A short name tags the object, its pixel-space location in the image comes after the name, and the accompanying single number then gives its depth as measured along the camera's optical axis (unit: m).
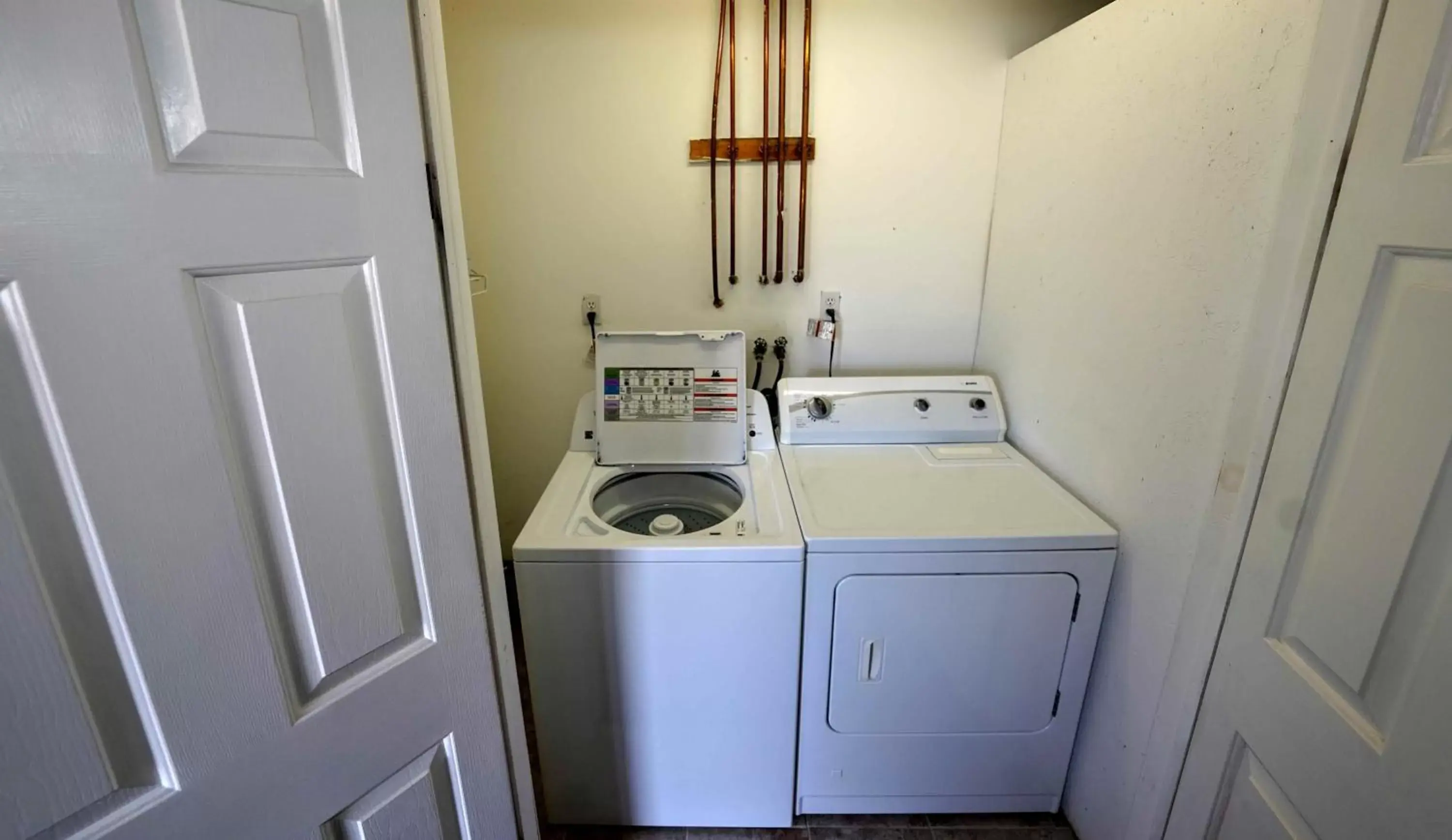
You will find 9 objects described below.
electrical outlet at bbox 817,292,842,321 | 2.16
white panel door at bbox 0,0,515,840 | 0.49
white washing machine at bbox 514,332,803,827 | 1.39
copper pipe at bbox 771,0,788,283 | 1.87
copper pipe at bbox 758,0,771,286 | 1.86
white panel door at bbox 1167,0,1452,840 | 0.72
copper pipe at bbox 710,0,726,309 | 1.88
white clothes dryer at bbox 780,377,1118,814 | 1.42
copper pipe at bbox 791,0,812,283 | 1.88
